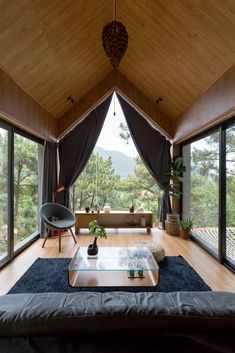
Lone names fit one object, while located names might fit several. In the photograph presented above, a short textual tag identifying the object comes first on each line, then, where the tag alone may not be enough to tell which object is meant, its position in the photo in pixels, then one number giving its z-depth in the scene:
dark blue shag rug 2.63
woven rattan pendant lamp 2.12
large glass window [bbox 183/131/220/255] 3.84
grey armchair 3.99
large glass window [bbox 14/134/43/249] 3.93
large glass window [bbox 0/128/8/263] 3.37
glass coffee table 2.48
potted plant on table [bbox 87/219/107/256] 2.90
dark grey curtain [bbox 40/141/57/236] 4.78
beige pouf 3.31
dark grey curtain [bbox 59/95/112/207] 5.52
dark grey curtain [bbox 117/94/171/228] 5.59
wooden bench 5.28
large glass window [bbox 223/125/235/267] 3.29
